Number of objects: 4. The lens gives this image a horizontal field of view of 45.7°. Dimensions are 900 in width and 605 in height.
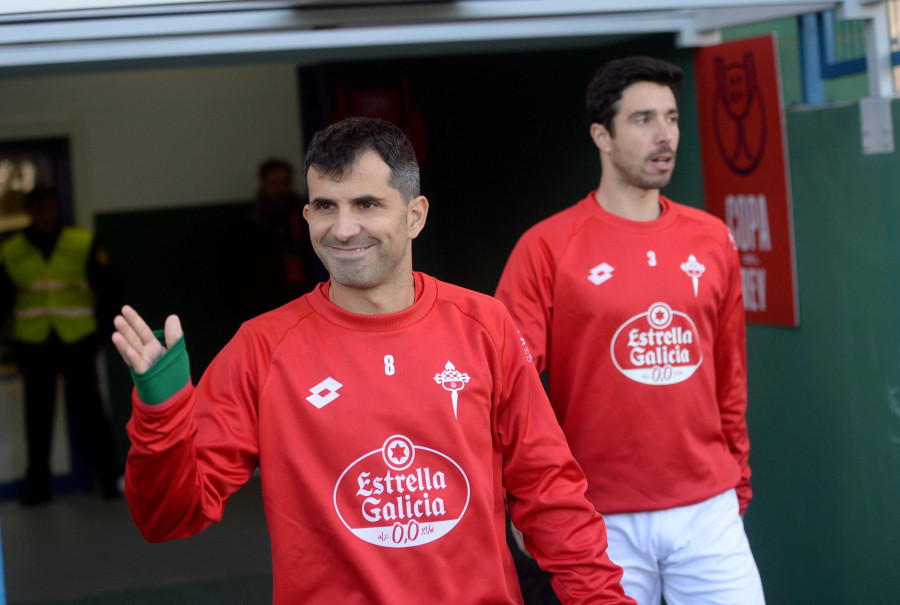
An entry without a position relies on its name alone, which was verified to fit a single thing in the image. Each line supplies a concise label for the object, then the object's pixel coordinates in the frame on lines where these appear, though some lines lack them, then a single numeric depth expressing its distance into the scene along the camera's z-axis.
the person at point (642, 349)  2.83
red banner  3.57
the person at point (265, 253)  6.74
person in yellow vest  6.53
